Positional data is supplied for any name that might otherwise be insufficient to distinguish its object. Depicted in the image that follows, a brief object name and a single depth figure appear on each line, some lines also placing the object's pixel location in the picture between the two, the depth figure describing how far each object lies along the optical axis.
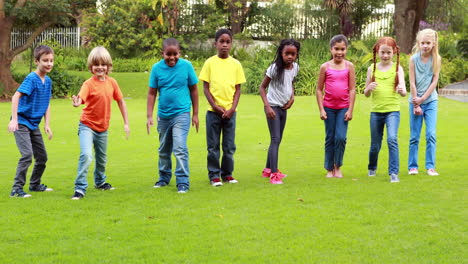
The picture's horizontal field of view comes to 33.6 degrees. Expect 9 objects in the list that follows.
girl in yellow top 8.54
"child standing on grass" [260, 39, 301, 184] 8.50
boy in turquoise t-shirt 7.89
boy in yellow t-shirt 8.35
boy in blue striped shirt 7.66
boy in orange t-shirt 7.57
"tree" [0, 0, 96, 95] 22.33
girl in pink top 8.68
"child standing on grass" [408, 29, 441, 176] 8.77
